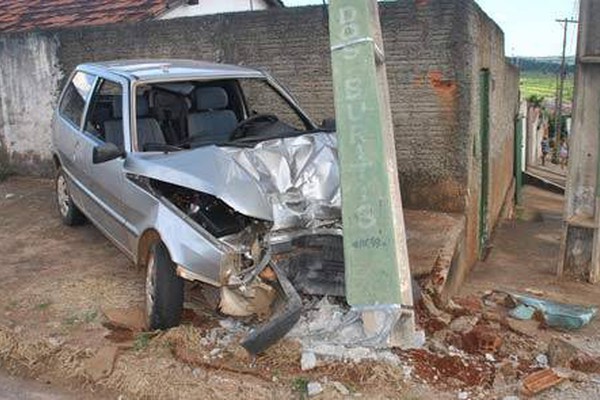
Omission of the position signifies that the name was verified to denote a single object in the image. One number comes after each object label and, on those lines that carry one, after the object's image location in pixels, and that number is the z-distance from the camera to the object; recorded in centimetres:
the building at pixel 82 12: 1098
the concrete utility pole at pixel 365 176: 396
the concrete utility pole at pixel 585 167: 707
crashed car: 427
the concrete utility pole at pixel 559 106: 2915
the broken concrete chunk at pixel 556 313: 493
